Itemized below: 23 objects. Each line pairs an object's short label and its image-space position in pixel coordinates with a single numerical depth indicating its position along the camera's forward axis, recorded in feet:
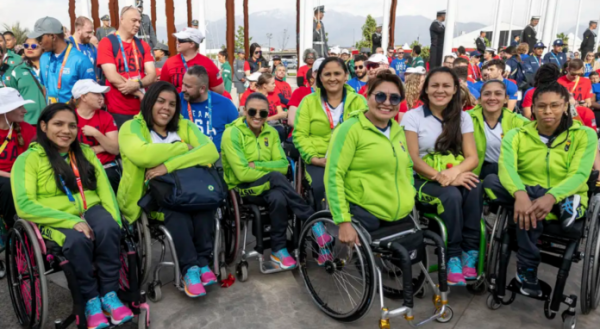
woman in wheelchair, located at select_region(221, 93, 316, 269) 10.78
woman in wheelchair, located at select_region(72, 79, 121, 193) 10.36
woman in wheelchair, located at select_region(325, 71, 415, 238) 8.57
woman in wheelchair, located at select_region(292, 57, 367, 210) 11.72
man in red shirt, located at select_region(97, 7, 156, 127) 12.30
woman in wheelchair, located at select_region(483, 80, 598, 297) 8.72
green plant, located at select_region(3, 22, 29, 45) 79.42
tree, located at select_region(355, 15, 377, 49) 105.74
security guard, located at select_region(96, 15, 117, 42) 27.99
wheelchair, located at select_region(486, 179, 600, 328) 8.56
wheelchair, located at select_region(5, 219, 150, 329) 7.78
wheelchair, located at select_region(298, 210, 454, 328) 8.03
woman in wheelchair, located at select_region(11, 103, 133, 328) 8.07
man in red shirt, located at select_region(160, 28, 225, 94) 12.98
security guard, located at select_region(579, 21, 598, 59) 46.78
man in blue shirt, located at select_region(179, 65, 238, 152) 11.68
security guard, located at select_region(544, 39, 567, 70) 34.17
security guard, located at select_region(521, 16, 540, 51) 41.39
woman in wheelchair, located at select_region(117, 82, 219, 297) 9.39
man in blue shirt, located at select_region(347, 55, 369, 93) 18.02
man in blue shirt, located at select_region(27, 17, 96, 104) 12.34
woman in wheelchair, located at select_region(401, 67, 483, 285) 9.51
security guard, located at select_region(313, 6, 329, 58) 35.35
